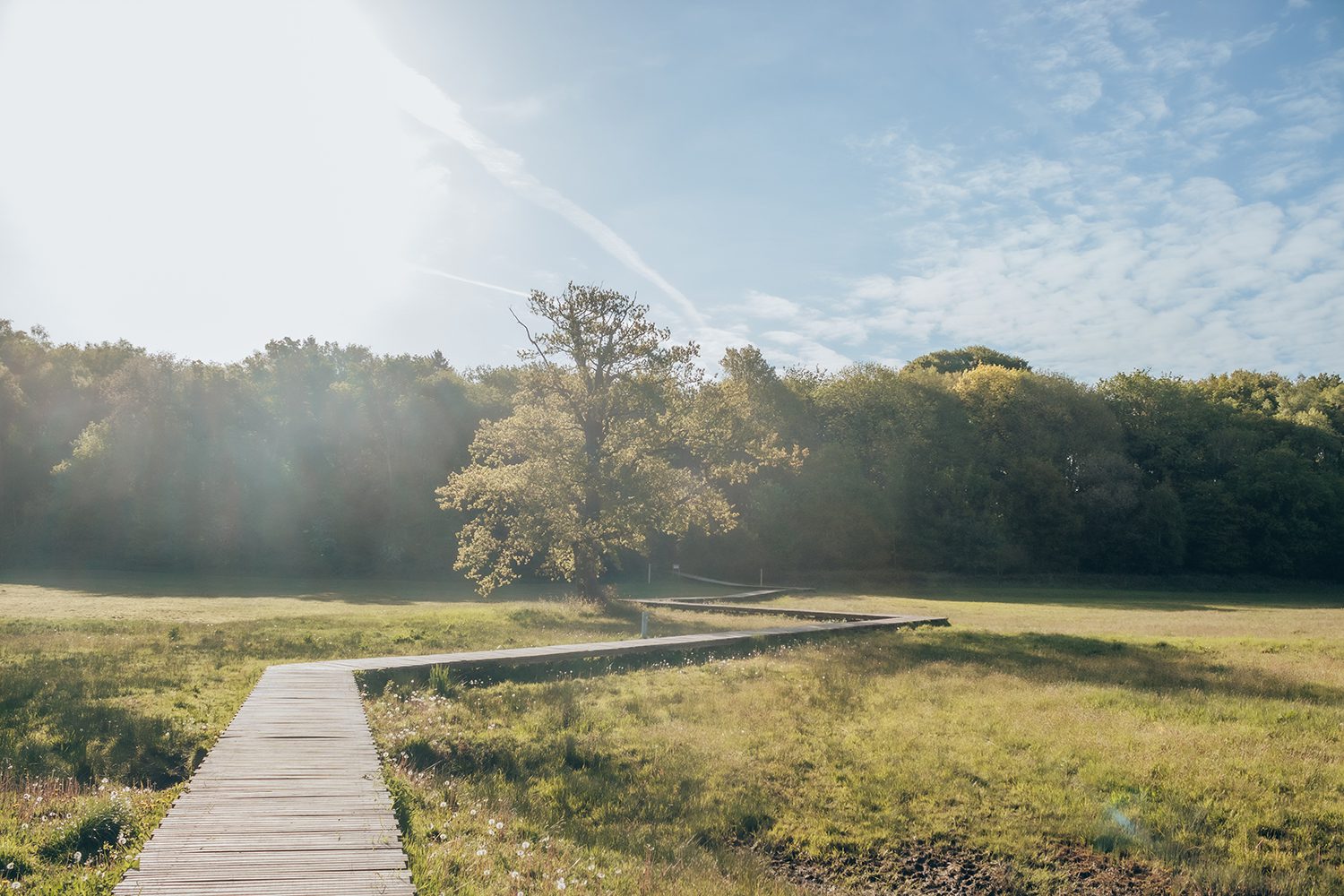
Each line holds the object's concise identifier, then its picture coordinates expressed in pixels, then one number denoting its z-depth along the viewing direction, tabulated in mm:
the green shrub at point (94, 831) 8414
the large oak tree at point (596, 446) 34844
